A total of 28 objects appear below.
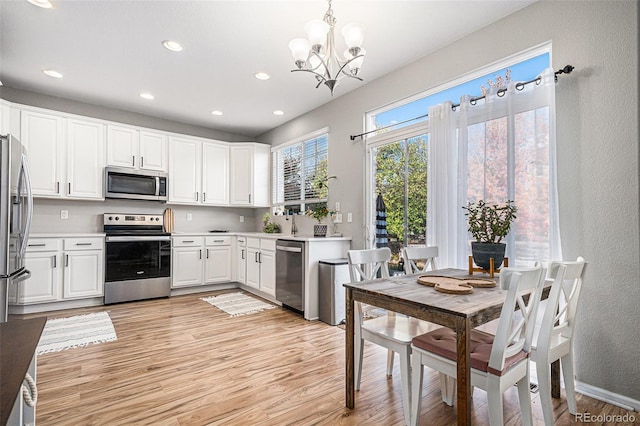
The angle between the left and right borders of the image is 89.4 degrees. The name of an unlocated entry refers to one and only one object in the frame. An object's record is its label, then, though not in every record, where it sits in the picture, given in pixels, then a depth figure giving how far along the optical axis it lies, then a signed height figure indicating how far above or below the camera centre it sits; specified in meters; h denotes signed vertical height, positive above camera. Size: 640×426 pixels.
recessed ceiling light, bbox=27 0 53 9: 2.42 +1.63
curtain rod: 2.20 +1.00
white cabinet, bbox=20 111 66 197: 3.93 +0.85
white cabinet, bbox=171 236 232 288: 4.80 -0.65
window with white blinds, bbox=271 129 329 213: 4.54 +0.70
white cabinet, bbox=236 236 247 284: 5.02 -0.65
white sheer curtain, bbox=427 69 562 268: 2.31 +0.41
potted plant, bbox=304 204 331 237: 4.17 +0.02
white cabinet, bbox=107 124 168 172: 4.52 +1.01
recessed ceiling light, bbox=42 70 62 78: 3.58 +1.63
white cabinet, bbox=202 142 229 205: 5.32 +0.75
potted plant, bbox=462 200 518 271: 2.25 -0.09
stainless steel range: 4.28 -0.57
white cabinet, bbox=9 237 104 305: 3.79 -0.63
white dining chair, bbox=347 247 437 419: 1.78 -0.69
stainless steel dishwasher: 3.76 -0.68
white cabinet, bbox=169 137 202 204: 5.00 +0.76
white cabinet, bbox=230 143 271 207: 5.57 +0.76
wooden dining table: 1.40 -0.44
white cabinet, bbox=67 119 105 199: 4.22 +0.79
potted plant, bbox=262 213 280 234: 5.38 -0.13
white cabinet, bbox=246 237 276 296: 4.32 -0.65
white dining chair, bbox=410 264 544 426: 1.38 -0.66
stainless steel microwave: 4.47 +0.49
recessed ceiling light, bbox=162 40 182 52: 2.97 +1.62
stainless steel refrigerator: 2.26 +0.03
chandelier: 2.04 +1.14
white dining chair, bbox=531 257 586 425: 1.62 -0.64
